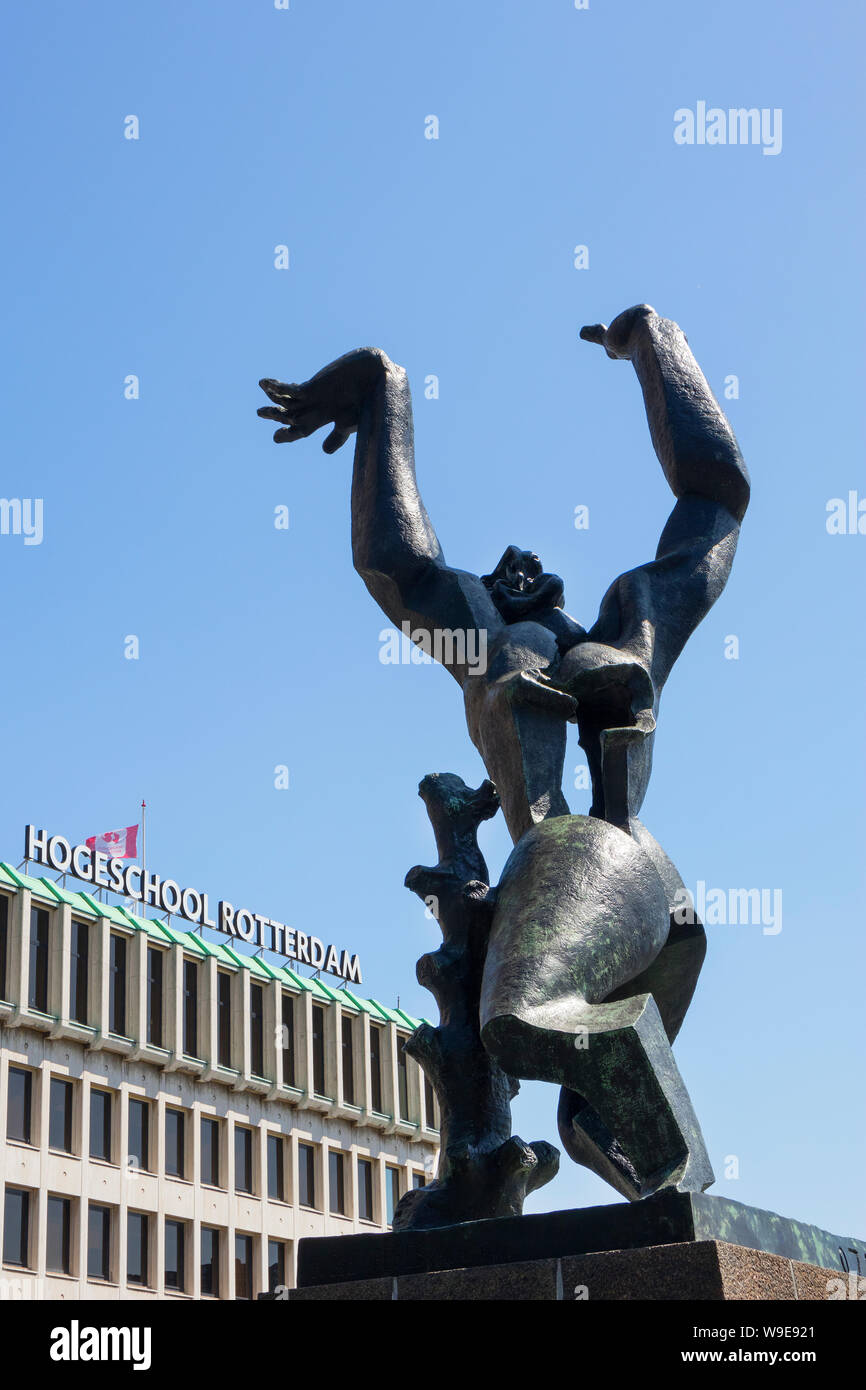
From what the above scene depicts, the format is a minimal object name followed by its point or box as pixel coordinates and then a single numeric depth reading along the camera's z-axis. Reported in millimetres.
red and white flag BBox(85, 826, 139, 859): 49938
